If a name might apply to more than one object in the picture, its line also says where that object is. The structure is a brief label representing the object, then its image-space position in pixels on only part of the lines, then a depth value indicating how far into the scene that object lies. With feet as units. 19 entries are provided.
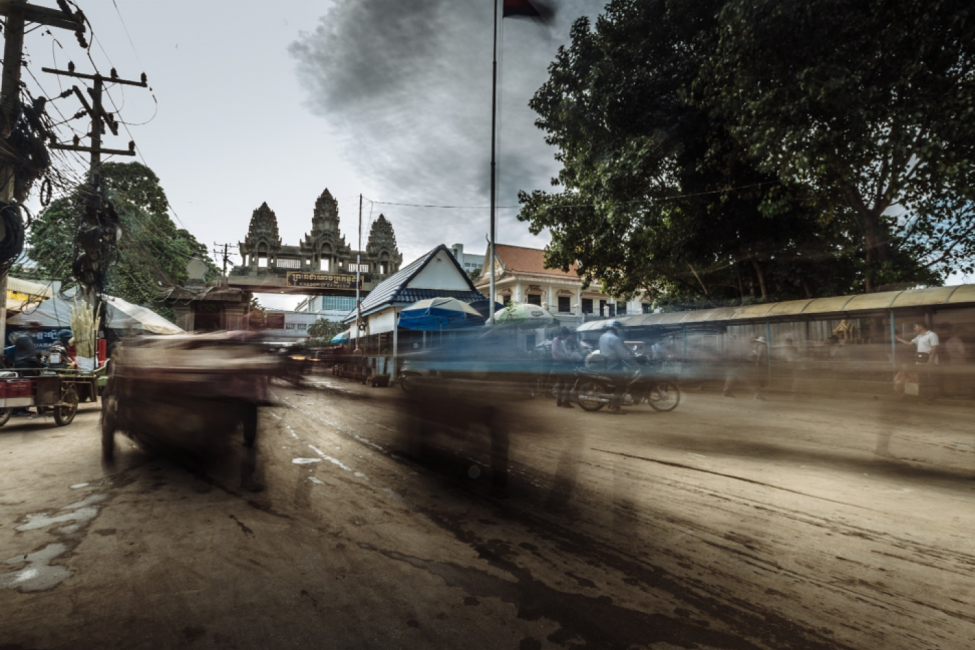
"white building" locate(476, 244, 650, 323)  121.49
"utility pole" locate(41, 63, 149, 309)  41.87
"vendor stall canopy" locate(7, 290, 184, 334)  47.01
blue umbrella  21.35
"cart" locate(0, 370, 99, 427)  26.27
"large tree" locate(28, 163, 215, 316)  46.09
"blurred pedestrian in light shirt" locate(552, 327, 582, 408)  28.78
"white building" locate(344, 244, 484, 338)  70.44
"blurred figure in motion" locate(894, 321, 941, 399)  28.73
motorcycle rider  31.24
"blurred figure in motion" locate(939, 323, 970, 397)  26.48
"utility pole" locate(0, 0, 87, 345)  30.35
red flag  39.63
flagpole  52.14
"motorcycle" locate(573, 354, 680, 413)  31.19
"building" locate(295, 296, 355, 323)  181.47
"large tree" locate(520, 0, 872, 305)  46.55
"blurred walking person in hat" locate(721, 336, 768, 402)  41.16
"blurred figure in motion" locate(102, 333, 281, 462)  16.24
